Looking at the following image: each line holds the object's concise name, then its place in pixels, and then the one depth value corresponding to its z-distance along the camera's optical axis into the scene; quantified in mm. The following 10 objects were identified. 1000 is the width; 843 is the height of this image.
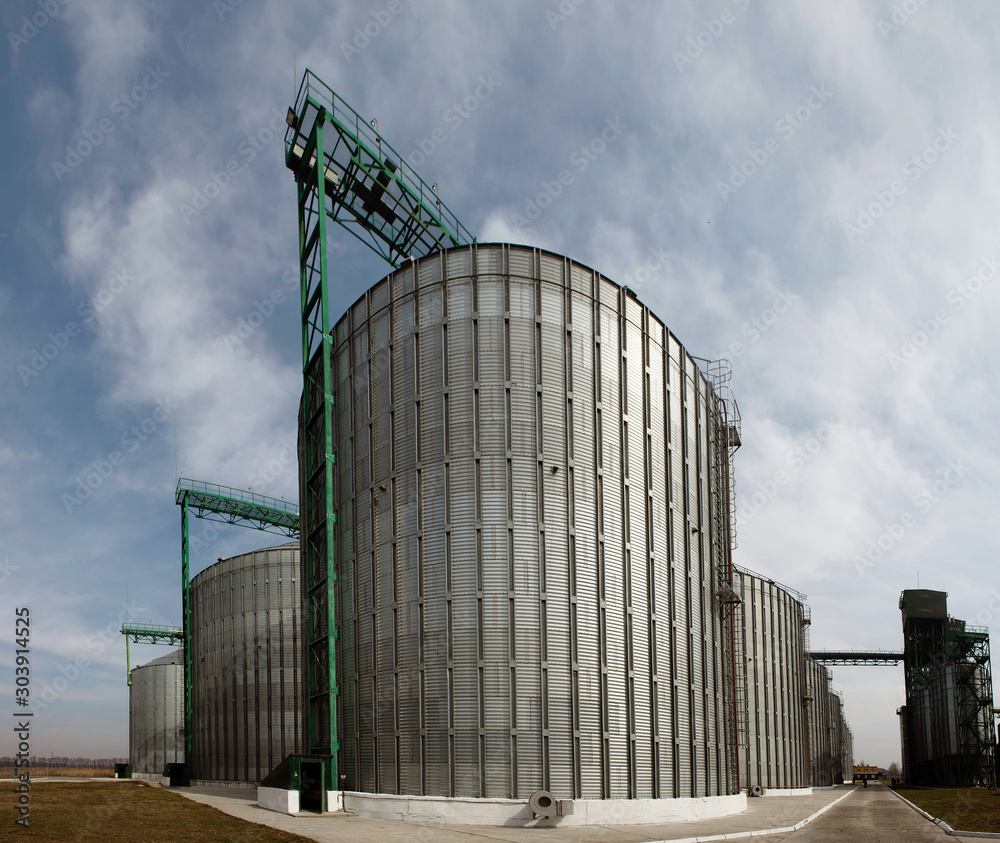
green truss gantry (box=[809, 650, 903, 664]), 105312
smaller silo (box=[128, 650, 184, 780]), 78000
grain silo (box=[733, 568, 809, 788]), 55250
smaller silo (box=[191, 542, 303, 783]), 55844
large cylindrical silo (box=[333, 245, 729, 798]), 27609
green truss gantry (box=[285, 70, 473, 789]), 32406
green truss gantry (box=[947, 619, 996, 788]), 77625
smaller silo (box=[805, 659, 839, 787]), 71062
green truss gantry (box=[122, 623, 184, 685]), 88500
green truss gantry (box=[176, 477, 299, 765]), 62031
